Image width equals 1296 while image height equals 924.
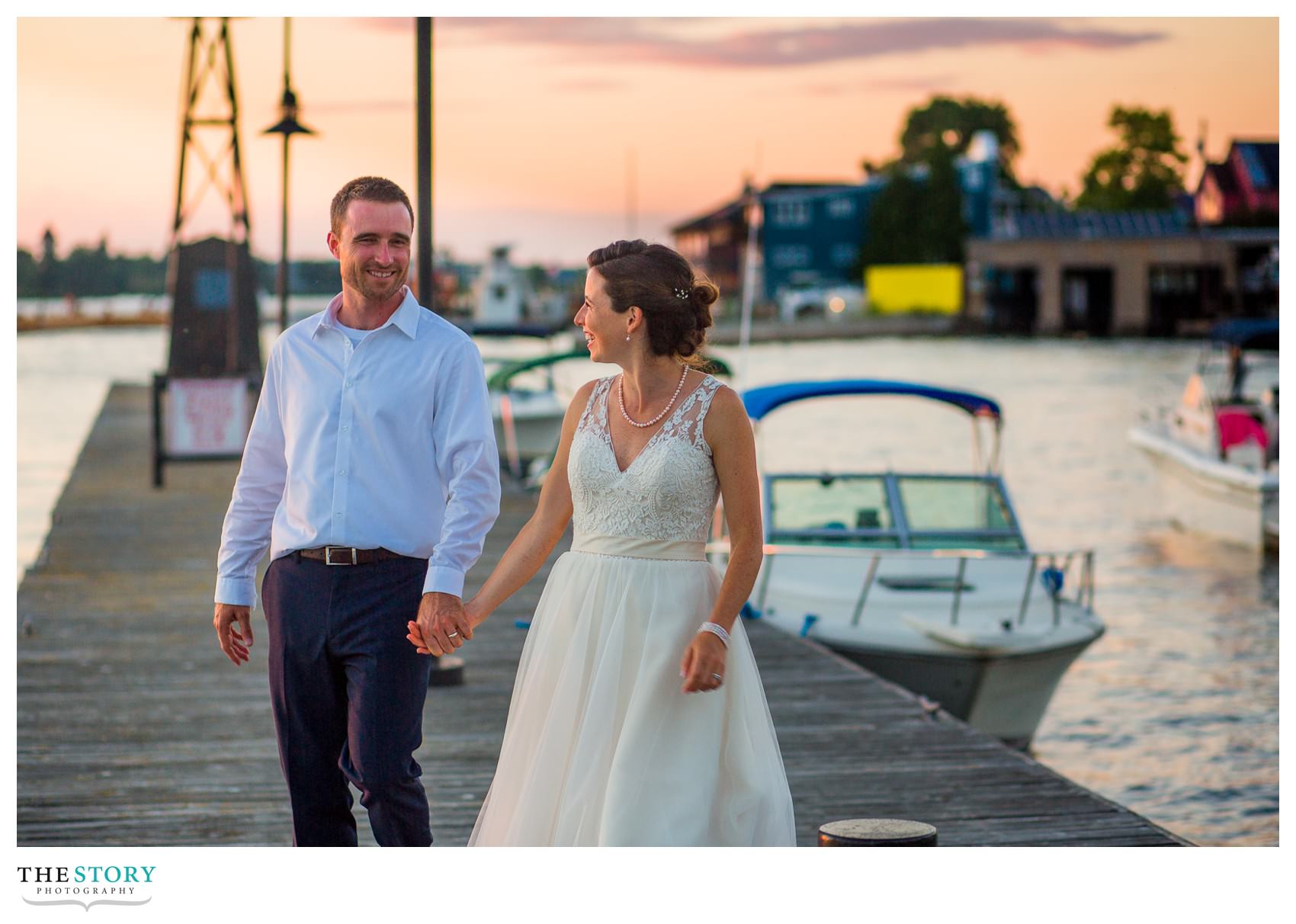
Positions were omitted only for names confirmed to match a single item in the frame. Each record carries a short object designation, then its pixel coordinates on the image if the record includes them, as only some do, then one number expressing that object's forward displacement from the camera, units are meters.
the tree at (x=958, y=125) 110.62
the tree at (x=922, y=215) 85.94
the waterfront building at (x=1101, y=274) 68.50
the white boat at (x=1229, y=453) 19.62
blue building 88.44
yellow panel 90.44
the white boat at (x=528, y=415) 21.00
